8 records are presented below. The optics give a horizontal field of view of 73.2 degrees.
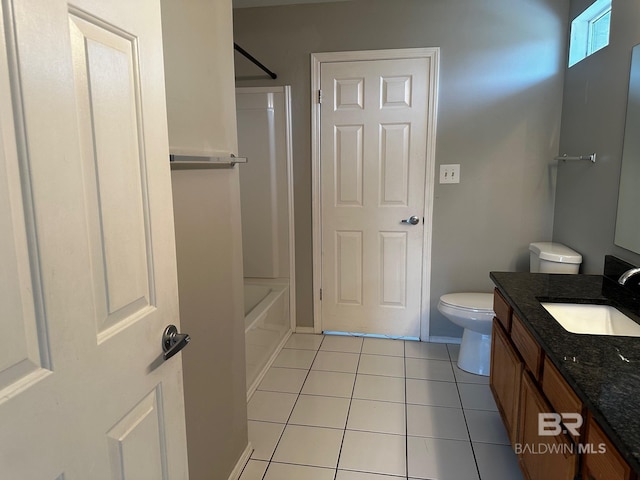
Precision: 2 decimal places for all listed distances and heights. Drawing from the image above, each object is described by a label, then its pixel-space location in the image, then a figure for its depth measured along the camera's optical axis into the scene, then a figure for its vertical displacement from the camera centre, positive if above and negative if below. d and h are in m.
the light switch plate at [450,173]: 3.00 +0.05
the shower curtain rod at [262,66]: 2.58 +0.77
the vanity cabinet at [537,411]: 1.01 -0.71
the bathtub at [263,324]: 2.57 -0.95
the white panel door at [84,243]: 0.63 -0.11
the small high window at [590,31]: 2.31 +0.86
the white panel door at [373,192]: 3.00 -0.08
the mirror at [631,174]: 1.86 +0.02
